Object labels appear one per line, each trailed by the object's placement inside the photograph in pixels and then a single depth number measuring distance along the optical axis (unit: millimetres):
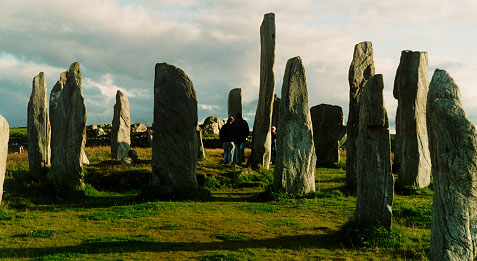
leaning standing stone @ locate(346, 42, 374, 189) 18266
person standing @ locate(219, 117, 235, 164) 23734
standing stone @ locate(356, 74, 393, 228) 10836
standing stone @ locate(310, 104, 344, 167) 26562
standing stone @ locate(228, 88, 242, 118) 30278
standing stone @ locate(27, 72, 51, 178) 20828
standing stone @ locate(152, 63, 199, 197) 16359
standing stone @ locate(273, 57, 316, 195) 15969
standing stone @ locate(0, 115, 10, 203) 12837
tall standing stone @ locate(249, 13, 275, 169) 24406
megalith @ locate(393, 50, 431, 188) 18672
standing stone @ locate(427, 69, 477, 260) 8391
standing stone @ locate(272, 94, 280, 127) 31547
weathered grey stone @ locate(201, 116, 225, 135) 50812
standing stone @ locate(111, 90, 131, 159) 28094
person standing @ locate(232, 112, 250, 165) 23641
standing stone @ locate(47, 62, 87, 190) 18234
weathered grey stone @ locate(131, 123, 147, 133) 48994
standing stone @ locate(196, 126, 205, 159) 27750
